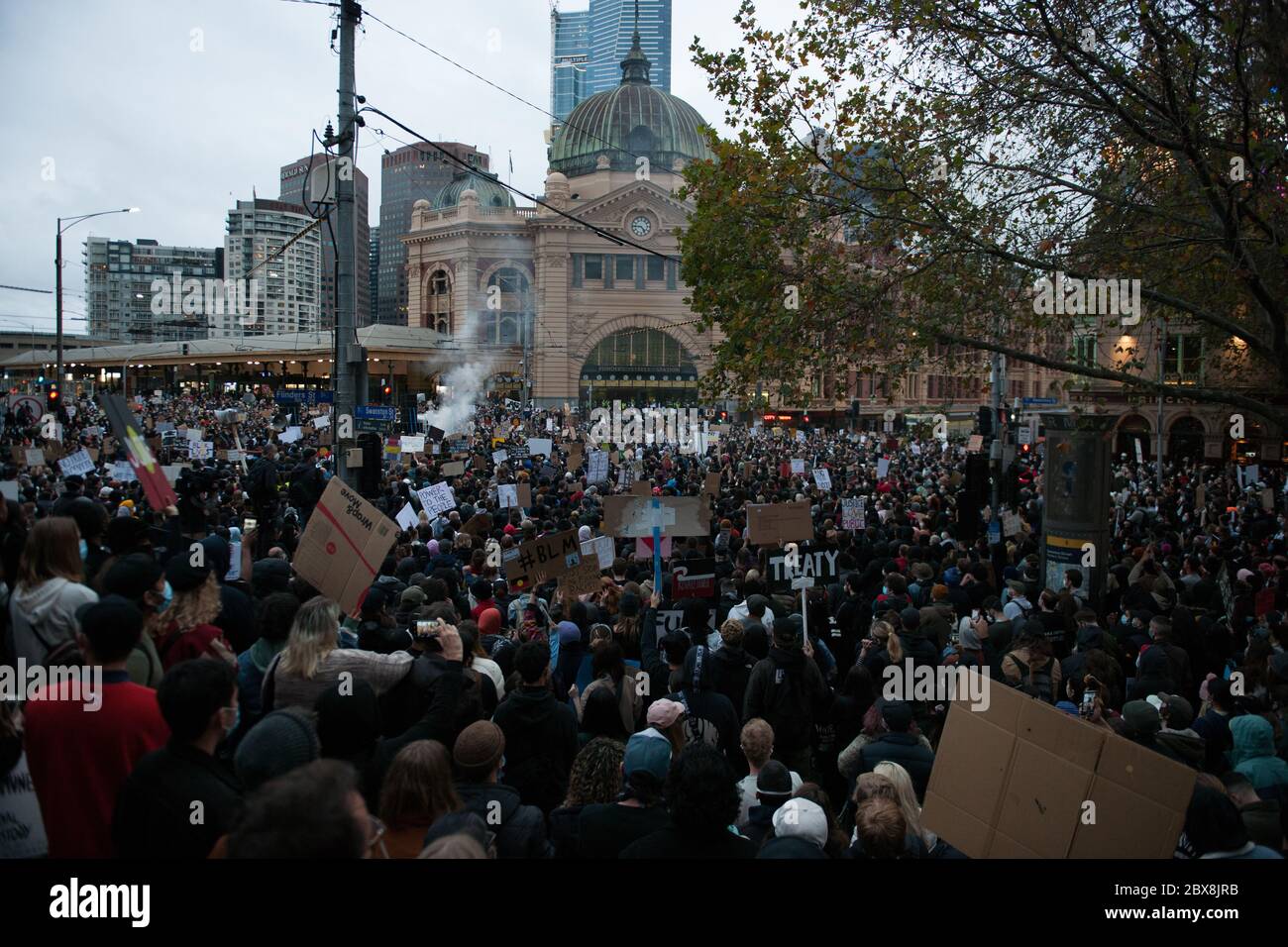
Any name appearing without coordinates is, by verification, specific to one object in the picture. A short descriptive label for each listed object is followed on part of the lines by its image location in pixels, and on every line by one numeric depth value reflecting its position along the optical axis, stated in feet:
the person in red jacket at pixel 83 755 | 11.44
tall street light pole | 87.86
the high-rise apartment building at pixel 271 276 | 317.01
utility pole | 37.06
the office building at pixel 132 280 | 331.77
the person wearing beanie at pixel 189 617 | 15.93
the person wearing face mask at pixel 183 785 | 10.38
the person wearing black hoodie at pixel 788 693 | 20.77
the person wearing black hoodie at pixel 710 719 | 19.19
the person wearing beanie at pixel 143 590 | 14.19
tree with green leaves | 32.17
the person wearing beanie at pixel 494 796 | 12.76
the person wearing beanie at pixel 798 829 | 12.08
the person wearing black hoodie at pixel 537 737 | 16.25
